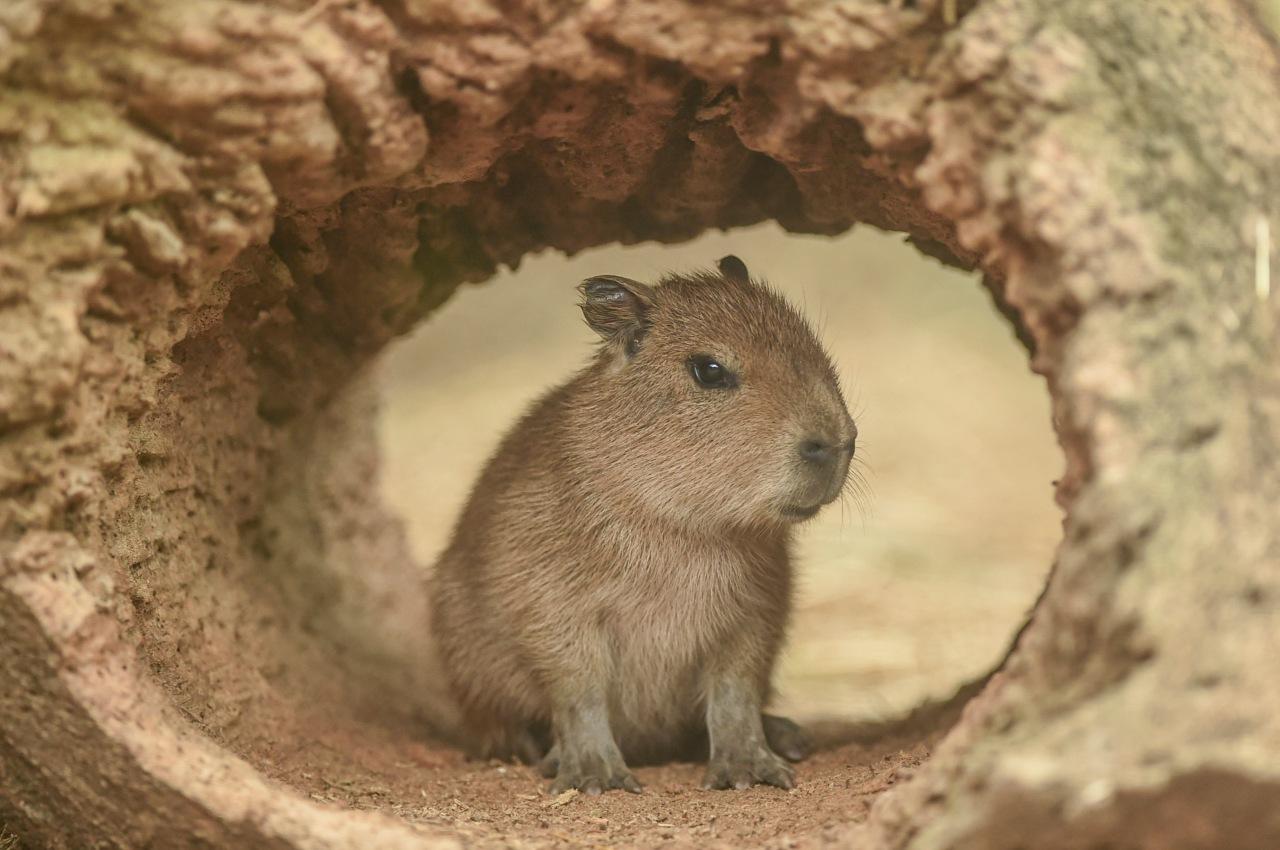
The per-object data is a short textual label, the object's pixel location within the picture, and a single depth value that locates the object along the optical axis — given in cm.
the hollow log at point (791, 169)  285
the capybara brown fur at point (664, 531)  498
